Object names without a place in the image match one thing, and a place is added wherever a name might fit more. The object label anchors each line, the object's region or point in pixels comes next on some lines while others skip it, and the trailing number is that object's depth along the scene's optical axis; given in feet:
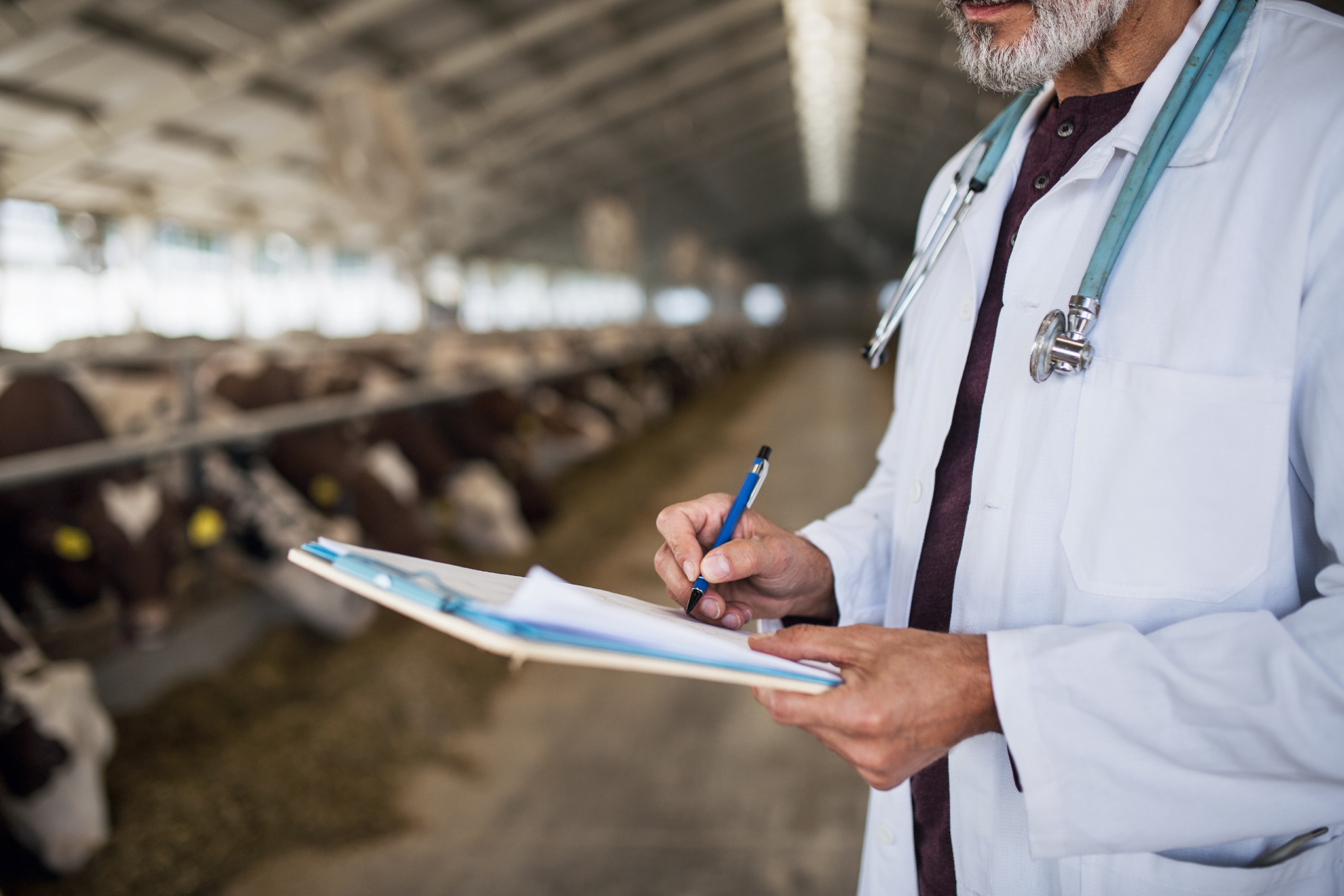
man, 2.36
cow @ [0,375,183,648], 9.95
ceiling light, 46.85
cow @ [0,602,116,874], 7.22
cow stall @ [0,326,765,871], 9.68
